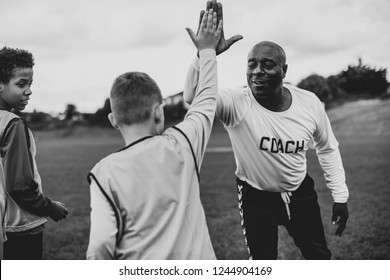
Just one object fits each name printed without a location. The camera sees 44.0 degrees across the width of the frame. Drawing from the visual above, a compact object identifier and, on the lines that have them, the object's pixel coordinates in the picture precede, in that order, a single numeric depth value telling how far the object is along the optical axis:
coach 2.91
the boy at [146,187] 1.76
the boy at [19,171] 2.31
